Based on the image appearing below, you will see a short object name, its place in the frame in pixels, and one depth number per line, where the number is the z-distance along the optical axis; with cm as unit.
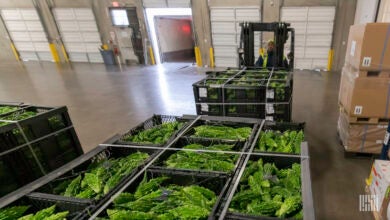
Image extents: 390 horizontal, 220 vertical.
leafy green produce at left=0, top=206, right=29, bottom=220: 149
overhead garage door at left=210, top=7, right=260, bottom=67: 984
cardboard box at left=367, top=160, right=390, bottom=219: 238
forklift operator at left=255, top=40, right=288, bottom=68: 544
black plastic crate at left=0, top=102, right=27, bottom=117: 330
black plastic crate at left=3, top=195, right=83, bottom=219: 161
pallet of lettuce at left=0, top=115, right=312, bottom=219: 149
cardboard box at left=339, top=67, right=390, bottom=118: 316
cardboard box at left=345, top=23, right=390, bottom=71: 292
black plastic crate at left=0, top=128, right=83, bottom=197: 278
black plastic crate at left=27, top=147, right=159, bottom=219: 155
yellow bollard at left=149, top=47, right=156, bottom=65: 1229
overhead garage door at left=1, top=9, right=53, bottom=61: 1346
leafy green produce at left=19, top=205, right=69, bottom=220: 147
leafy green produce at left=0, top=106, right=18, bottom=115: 337
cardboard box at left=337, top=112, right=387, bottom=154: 344
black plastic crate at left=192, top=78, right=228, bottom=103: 366
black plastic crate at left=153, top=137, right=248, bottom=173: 203
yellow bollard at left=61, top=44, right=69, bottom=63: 1384
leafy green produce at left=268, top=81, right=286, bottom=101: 350
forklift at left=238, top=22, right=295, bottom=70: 516
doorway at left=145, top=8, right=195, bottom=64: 1148
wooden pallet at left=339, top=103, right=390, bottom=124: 336
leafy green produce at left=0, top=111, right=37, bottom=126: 305
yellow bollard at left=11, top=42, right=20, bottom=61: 1496
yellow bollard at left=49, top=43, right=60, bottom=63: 1391
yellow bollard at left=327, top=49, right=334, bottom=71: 905
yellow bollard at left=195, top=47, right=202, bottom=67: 1108
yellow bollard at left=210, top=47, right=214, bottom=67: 1093
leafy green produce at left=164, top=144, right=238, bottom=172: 188
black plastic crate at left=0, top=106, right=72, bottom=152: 275
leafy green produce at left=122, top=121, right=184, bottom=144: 242
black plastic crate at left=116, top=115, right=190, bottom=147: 235
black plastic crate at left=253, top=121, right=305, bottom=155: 256
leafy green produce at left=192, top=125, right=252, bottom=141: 234
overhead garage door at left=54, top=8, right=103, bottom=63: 1255
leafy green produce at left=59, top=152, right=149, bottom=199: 171
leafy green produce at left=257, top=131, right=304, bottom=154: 208
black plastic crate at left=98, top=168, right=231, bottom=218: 175
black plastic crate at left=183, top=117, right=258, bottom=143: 254
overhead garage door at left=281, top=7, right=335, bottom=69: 873
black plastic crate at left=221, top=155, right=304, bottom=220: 189
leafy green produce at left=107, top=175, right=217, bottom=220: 143
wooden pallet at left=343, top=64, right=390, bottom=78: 309
